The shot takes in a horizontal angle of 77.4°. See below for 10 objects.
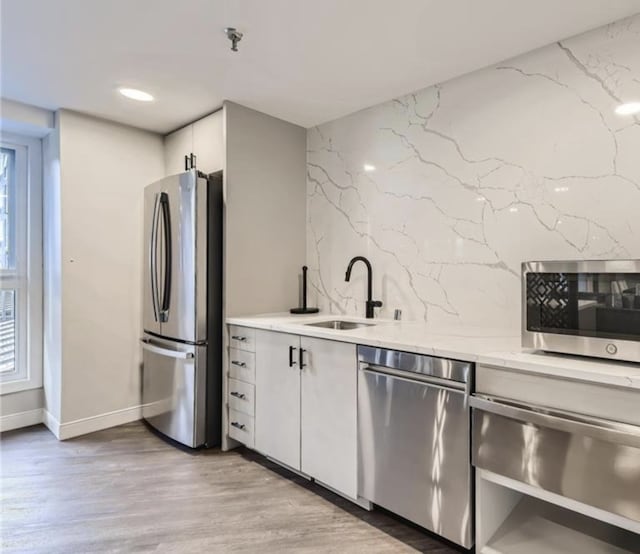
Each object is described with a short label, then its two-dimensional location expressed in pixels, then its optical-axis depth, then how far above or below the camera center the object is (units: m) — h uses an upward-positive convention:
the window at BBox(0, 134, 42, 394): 3.03 +0.17
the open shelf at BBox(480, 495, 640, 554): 1.53 -1.02
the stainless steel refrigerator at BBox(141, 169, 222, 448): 2.58 -0.15
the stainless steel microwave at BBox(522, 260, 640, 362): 1.28 -0.09
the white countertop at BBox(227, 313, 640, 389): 1.25 -0.27
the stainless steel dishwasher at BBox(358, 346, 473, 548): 1.56 -0.67
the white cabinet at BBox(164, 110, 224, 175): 2.77 +1.05
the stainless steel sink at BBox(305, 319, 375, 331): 2.57 -0.27
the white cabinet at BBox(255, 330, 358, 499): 1.97 -0.67
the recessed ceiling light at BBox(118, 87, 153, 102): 2.54 +1.23
